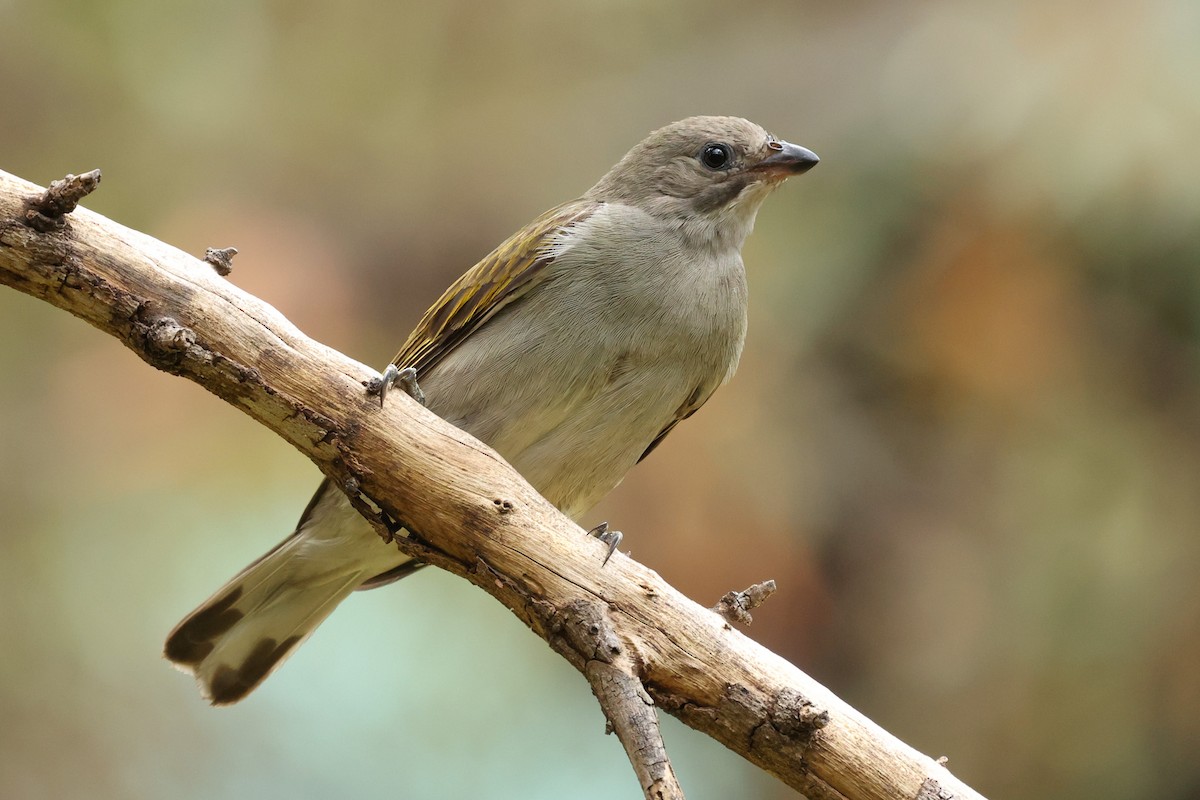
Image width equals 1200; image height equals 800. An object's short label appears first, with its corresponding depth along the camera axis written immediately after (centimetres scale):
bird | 748
